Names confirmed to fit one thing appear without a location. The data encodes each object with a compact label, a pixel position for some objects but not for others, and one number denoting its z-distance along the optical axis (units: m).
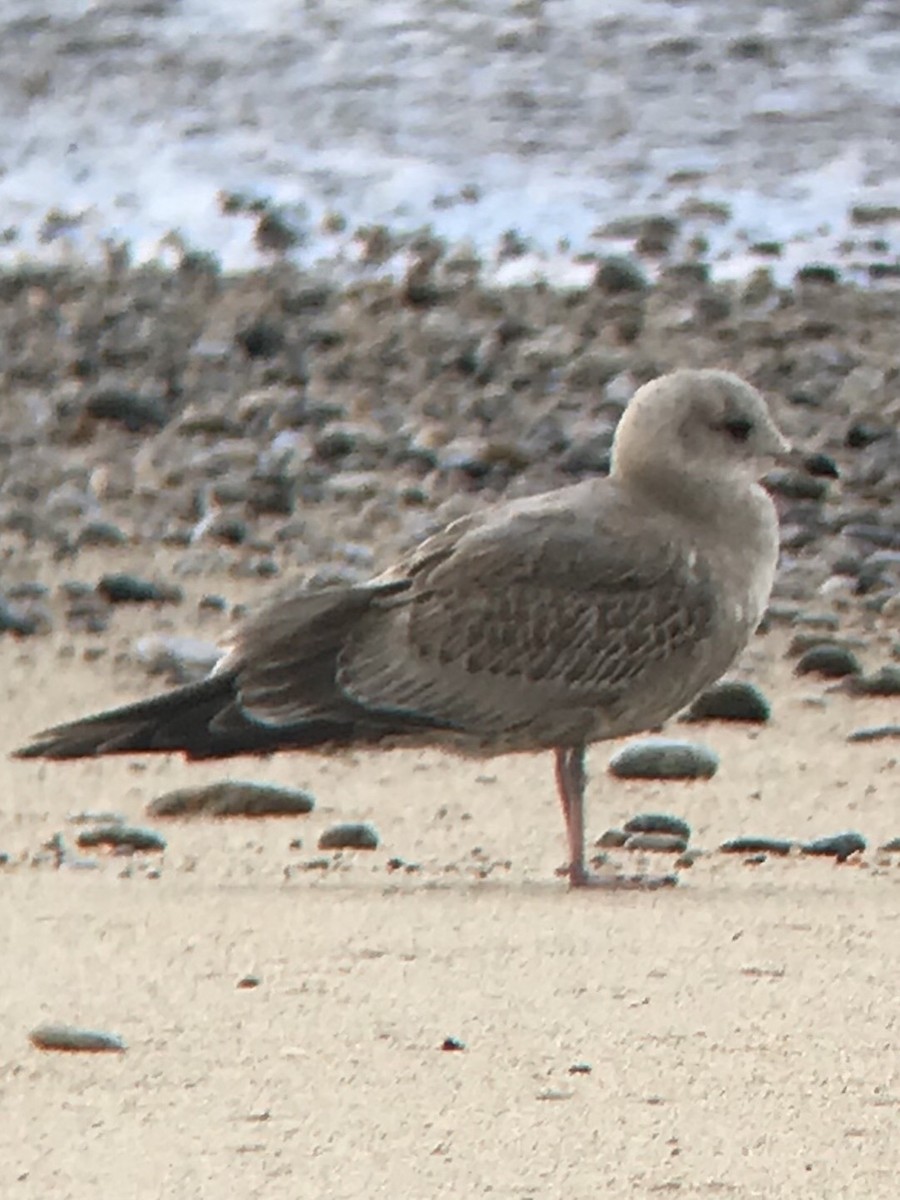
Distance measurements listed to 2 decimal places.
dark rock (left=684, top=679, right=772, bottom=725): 15.59
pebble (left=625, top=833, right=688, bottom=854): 13.05
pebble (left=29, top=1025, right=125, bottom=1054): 9.13
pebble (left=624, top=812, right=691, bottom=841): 13.29
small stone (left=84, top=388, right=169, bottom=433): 21.75
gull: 12.96
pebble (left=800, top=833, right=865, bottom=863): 12.79
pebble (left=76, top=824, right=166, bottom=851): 12.70
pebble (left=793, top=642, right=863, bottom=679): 16.36
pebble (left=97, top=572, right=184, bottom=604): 17.73
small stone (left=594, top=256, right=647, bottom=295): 24.87
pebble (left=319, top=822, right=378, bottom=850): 12.87
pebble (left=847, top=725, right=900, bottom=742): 15.12
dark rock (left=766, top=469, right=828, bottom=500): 19.42
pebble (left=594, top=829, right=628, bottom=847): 13.35
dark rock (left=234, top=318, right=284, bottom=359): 23.53
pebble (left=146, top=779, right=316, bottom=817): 13.36
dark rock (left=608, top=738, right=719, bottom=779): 14.30
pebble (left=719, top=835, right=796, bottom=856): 12.87
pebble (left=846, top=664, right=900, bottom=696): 16.02
